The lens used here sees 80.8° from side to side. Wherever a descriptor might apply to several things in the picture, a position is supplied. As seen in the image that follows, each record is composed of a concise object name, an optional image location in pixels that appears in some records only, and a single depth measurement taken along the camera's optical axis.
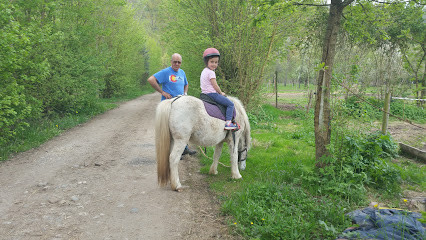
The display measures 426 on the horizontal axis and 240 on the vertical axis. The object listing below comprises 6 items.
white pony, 4.26
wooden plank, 5.63
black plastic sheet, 2.53
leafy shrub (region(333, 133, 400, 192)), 4.27
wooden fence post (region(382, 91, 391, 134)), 5.42
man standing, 5.47
